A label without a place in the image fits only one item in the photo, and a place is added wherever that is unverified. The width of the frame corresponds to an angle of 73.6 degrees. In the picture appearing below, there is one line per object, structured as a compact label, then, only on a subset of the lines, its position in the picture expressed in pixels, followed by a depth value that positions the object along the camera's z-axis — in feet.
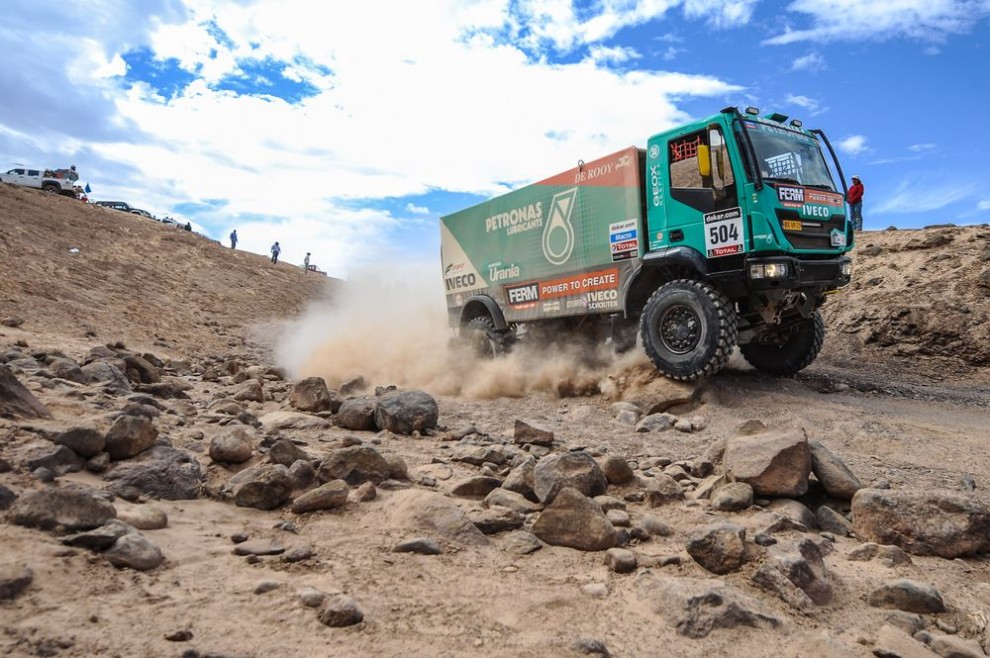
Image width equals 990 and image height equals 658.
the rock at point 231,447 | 15.52
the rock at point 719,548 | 11.23
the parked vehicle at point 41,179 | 109.09
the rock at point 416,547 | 11.41
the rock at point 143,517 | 11.25
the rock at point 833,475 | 14.88
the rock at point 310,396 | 24.93
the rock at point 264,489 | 13.23
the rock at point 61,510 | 10.13
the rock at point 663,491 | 14.88
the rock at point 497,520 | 12.67
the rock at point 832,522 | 13.78
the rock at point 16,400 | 15.16
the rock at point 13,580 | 8.29
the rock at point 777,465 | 14.62
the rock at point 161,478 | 12.95
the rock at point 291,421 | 21.18
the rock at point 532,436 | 20.94
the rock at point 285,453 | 15.35
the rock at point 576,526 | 12.09
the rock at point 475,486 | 14.74
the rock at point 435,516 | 12.16
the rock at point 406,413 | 22.16
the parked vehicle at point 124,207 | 131.92
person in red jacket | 47.03
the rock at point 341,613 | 8.73
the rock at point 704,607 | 9.54
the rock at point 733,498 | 14.32
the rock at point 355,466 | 14.78
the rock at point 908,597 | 10.30
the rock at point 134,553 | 9.62
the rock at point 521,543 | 11.95
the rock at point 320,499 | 12.99
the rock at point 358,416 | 22.47
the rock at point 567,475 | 14.08
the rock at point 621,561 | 11.18
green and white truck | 26.37
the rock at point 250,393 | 28.09
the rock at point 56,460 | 12.63
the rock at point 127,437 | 13.92
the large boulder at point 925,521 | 12.44
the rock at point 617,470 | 15.78
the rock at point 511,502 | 13.80
